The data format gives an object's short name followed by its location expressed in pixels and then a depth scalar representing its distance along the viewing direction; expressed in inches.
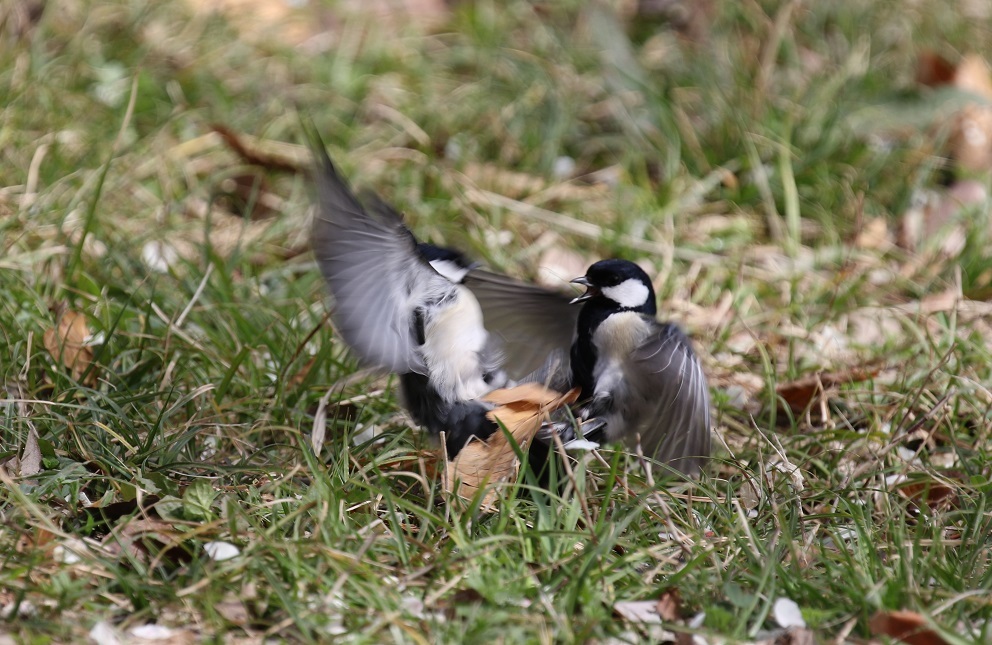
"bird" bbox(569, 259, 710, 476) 184.4
